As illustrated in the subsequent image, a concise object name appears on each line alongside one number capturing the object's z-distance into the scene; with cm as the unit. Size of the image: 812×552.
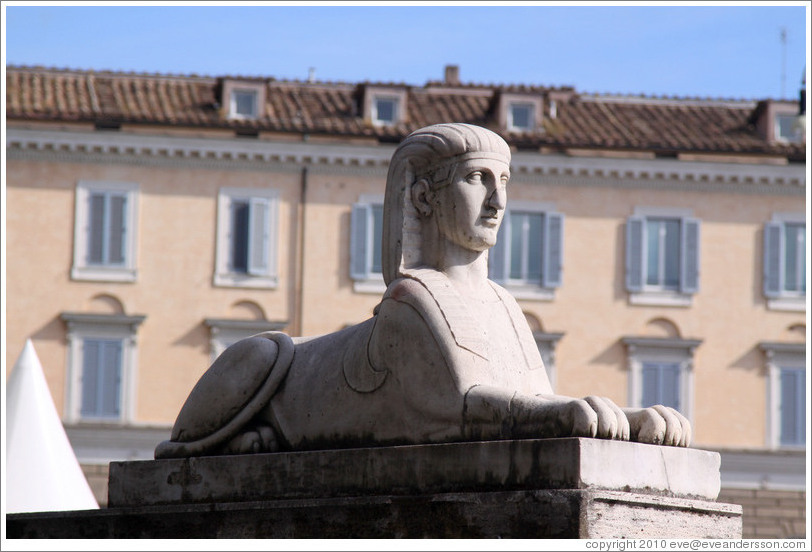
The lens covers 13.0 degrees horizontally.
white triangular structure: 4029
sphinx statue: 1756
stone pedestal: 1634
